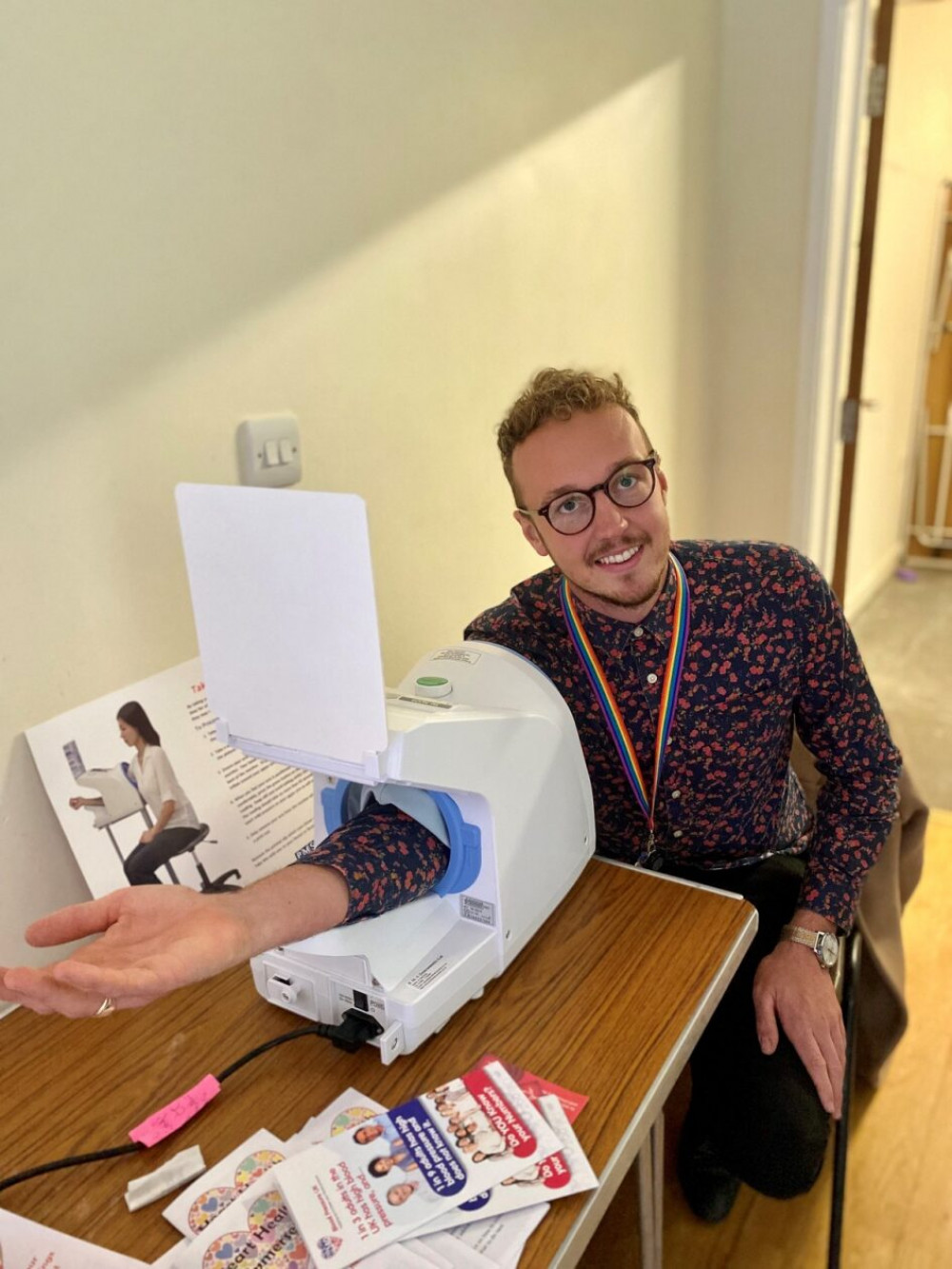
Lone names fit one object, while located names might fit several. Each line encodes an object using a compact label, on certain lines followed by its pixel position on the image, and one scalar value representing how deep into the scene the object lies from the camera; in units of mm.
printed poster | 1121
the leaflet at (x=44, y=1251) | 778
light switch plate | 1278
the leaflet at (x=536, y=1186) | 775
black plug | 942
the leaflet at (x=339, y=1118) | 862
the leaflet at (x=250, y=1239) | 760
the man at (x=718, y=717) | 1221
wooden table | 837
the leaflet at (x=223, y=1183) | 804
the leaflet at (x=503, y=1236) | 747
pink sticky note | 880
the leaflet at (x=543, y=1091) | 871
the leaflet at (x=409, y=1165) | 765
